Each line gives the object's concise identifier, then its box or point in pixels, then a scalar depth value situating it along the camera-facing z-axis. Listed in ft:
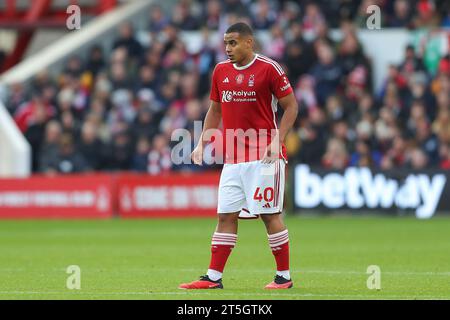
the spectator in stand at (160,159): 91.40
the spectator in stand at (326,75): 93.56
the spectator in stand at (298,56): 94.99
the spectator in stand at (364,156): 86.69
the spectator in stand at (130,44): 103.21
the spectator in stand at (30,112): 99.04
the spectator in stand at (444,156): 85.51
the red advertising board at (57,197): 86.53
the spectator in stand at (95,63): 104.58
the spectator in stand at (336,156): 86.69
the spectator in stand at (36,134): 97.55
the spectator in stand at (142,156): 92.27
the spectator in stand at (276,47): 95.91
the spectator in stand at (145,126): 94.99
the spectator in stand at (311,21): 98.32
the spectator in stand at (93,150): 94.68
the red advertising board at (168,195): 85.87
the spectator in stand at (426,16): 95.50
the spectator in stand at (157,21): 105.46
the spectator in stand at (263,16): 100.37
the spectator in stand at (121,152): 94.12
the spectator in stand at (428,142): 87.15
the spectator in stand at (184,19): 104.94
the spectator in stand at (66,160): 93.20
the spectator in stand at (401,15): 97.55
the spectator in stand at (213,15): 103.24
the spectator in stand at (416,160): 84.74
